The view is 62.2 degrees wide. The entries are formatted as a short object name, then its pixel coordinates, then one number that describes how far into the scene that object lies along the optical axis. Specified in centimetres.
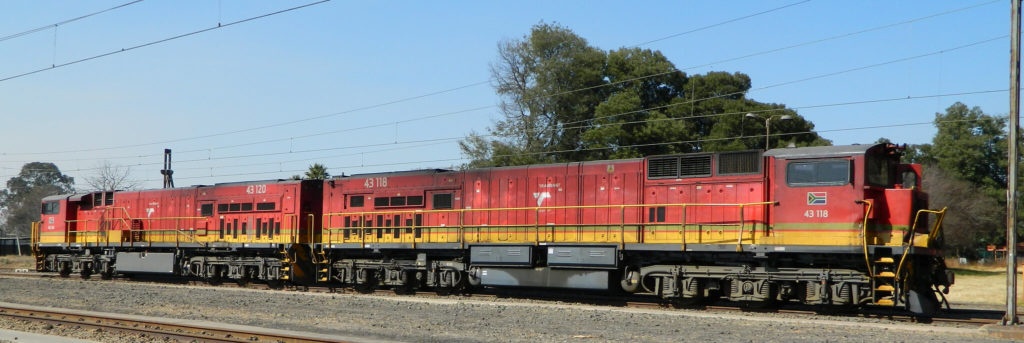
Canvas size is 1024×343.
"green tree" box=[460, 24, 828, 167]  4191
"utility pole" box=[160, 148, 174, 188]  4950
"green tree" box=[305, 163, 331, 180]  5134
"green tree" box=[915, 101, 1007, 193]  6412
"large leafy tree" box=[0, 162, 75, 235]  10948
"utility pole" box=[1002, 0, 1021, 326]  1398
